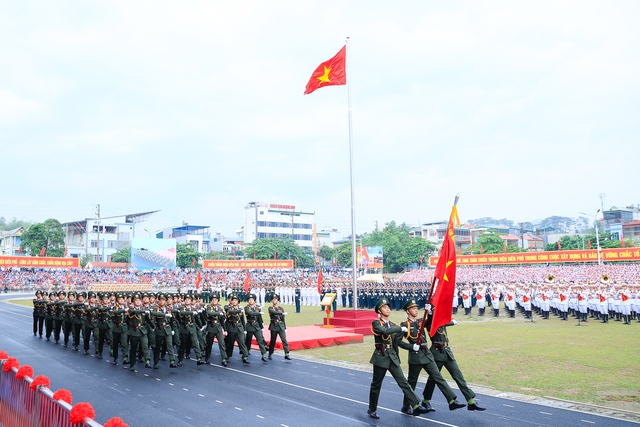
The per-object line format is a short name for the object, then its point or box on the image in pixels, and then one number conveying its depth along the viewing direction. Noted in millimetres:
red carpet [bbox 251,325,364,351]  14281
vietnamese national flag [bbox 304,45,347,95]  17234
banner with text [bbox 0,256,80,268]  48781
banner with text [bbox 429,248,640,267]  45000
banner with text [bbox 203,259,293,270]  57562
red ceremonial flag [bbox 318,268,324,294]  28653
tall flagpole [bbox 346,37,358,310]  16569
